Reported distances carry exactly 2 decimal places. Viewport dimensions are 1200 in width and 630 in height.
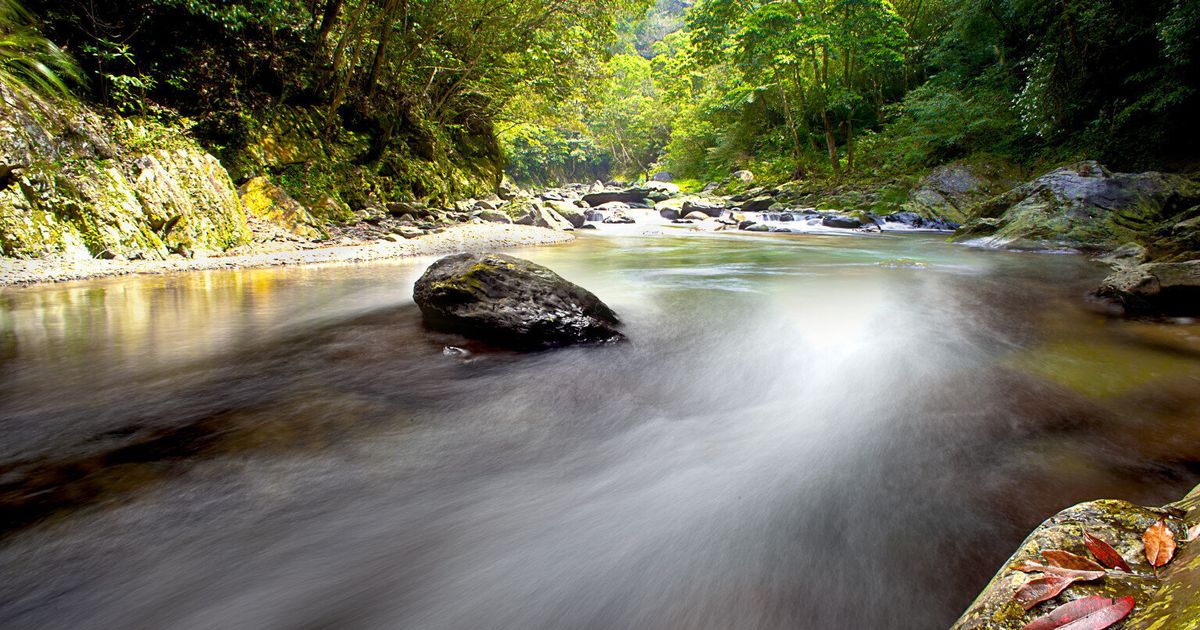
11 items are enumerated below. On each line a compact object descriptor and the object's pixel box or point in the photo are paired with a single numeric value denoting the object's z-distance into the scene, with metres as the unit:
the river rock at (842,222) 13.92
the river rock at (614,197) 24.00
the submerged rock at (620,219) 18.33
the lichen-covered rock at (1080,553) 1.01
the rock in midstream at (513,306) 3.54
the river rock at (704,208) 18.25
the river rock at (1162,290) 3.89
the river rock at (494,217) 12.98
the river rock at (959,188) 13.42
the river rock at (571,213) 16.89
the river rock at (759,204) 19.00
